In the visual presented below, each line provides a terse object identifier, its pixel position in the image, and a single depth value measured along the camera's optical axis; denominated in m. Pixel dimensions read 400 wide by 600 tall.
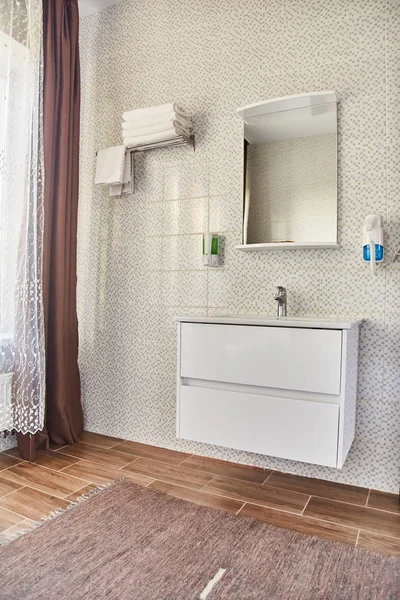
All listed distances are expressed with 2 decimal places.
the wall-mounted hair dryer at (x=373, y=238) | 1.99
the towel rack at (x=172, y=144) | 2.48
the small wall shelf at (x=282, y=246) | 2.12
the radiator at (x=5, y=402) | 2.26
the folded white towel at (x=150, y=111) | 2.40
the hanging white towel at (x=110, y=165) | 2.63
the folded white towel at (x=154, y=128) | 2.40
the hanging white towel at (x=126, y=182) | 2.67
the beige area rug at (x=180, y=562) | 1.33
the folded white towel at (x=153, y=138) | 2.42
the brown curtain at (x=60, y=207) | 2.51
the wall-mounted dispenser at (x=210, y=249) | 2.38
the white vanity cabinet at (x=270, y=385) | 1.75
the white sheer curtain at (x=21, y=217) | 2.18
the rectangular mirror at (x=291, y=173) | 2.17
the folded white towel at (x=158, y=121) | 2.39
